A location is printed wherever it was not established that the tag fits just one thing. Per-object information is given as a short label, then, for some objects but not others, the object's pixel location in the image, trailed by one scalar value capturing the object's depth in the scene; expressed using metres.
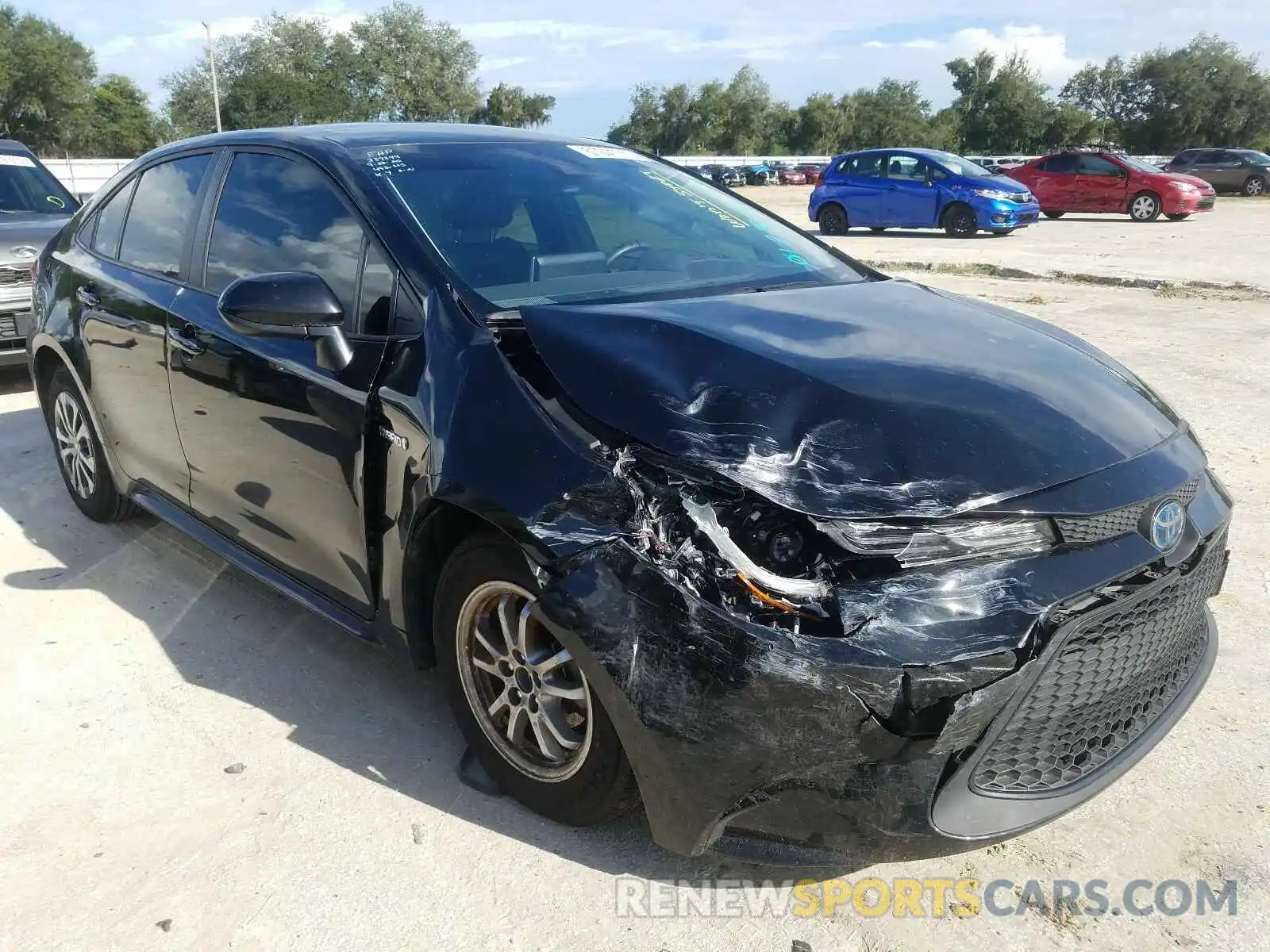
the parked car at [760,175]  44.09
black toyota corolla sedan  2.04
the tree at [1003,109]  66.06
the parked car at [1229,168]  30.78
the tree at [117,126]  63.94
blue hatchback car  18.34
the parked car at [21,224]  7.19
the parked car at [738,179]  37.62
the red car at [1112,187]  21.92
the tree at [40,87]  58.78
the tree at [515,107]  83.56
